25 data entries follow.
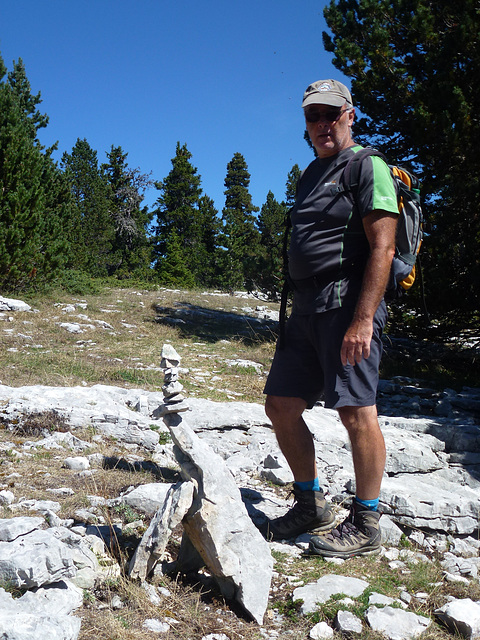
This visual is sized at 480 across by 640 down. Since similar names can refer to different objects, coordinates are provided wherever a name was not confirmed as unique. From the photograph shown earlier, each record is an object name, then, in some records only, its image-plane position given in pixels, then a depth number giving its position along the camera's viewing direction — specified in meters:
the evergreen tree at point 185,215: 32.25
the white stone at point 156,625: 2.03
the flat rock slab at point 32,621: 1.68
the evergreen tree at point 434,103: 7.73
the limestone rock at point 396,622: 2.06
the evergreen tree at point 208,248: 30.64
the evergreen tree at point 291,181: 39.55
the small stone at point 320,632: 2.05
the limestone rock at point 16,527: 2.26
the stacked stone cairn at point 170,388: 2.65
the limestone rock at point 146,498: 2.88
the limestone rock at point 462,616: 2.06
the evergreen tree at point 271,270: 12.25
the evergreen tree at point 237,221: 29.84
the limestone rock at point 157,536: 2.22
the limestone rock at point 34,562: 1.98
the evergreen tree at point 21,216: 11.79
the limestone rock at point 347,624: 2.05
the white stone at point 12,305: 10.48
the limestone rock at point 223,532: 2.23
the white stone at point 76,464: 3.45
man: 2.52
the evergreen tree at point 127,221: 29.77
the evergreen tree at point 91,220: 22.51
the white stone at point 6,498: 2.81
